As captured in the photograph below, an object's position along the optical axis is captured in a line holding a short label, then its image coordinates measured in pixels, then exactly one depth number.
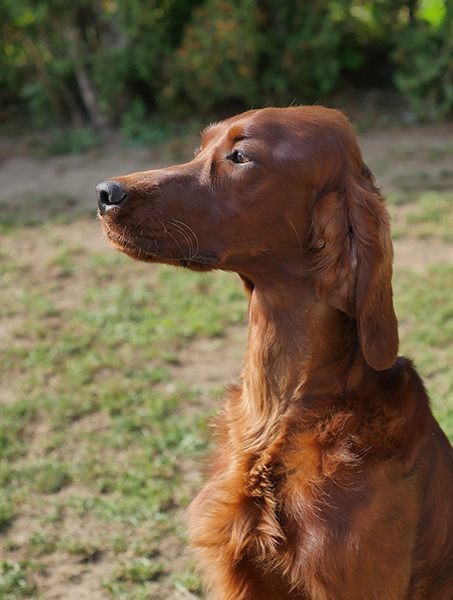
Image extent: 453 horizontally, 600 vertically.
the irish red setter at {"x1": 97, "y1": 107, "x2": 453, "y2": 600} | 2.04
